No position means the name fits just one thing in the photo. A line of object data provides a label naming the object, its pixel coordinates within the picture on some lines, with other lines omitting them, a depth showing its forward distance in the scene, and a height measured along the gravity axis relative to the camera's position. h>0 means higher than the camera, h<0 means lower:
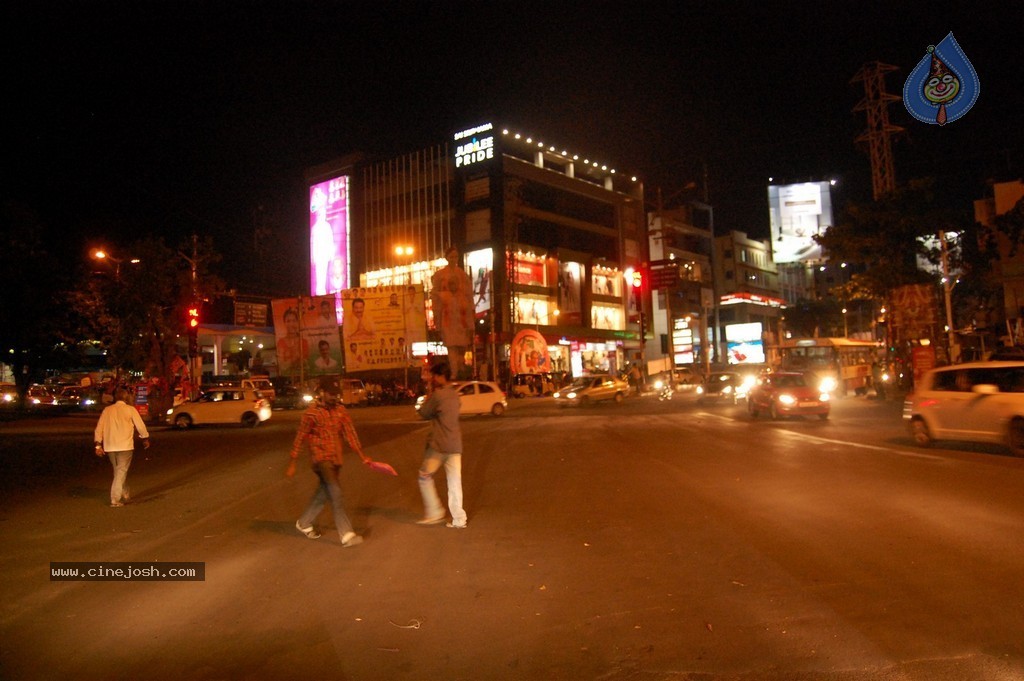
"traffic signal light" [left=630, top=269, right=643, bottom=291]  43.78 +5.09
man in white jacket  10.42 -0.75
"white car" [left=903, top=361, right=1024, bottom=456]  12.97 -1.09
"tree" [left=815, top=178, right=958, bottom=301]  32.81 +5.55
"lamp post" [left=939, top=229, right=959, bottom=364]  32.98 +2.71
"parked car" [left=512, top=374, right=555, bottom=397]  49.84 -1.32
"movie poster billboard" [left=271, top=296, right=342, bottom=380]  44.00 +2.45
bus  37.75 -0.31
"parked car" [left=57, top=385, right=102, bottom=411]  42.12 -0.89
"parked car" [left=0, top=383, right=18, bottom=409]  43.77 -0.46
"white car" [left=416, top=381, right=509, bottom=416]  31.83 -1.31
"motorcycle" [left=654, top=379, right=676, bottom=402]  41.94 -1.87
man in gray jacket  8.23 -0.78
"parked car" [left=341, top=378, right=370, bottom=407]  44.69 -1.19
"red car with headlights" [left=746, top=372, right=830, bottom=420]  22.27 -1.28
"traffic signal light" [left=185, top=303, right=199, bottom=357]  33.62 +2.61
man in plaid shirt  7.73 -0.77
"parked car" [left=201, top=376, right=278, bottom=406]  39.97 -0.25
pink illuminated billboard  67.81 +13.34
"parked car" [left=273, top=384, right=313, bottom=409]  42.72 -1.38
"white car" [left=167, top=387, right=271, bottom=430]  28.77 -1.24
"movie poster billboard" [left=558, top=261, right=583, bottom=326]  64.06 +6.56
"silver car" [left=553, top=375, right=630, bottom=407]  38.44 -1.47
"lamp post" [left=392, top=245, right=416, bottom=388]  57.79 +10.18
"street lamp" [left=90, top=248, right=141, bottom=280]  34.00 +6.11
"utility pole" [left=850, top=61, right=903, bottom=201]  36.09 +11.51
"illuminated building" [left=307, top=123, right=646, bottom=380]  59.06 +12.02
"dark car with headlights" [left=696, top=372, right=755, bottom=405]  37.62 -1.54
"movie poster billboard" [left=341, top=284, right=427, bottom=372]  44.00 +2.84
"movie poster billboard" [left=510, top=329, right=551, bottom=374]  49.34 +0.96
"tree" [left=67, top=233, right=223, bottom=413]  33.88 +4.06
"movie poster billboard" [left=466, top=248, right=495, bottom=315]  58.56 +7.75
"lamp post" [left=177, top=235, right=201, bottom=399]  34.62 +4.49
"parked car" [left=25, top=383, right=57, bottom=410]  42.94 -0.70
